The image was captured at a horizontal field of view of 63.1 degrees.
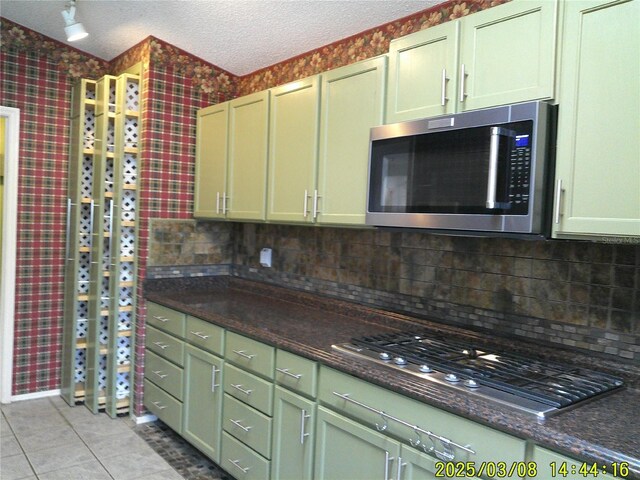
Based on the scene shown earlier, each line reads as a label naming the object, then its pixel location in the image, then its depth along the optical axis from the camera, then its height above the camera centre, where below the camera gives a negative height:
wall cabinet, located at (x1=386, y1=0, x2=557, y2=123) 1.62 +0.59
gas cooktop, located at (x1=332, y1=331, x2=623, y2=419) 1.43 -0.45
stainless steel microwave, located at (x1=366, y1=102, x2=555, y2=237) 1.58 +0.20
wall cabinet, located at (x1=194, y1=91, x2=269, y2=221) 2.88 +0.37
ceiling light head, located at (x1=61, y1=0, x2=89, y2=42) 2.69 +0.97
